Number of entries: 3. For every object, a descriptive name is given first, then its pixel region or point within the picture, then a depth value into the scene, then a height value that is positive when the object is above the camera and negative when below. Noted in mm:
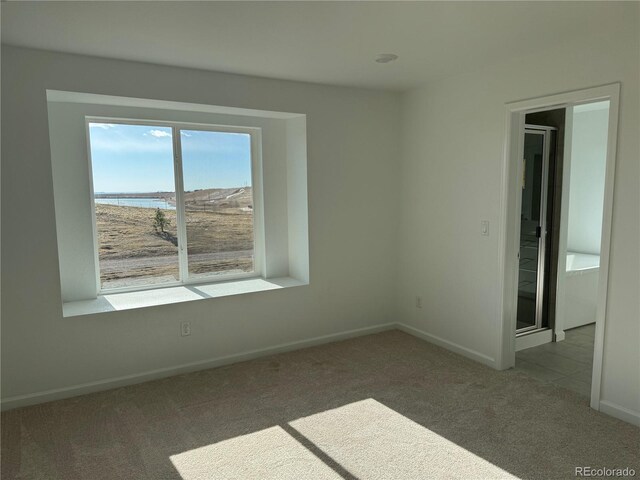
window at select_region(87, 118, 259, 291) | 3689 -68
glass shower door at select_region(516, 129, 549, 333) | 4078 -385
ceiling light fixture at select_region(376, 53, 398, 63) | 3059 +963
